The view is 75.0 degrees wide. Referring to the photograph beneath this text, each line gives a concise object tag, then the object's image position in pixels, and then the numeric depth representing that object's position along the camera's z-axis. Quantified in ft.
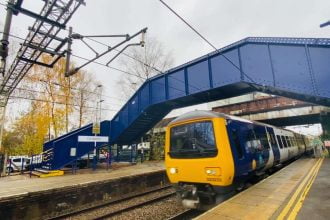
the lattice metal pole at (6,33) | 24.84
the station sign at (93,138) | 47.87
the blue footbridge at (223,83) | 28.55
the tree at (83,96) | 82.12
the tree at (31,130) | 73.67
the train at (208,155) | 19.94
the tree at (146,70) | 82.99
